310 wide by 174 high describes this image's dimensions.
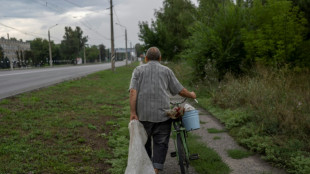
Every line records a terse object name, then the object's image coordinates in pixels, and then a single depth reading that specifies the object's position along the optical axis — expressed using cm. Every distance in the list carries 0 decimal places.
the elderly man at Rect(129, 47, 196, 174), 378
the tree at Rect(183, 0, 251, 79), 1281
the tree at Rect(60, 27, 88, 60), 11125
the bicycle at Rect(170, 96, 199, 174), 385
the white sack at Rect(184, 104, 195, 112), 394
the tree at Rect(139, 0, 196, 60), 2806
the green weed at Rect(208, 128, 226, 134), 675
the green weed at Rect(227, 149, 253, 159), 499
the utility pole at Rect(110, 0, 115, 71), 3046
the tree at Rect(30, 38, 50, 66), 9062
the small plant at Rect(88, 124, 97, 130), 688
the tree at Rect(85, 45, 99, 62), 12656
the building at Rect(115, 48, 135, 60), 18325
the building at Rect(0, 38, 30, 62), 9775
